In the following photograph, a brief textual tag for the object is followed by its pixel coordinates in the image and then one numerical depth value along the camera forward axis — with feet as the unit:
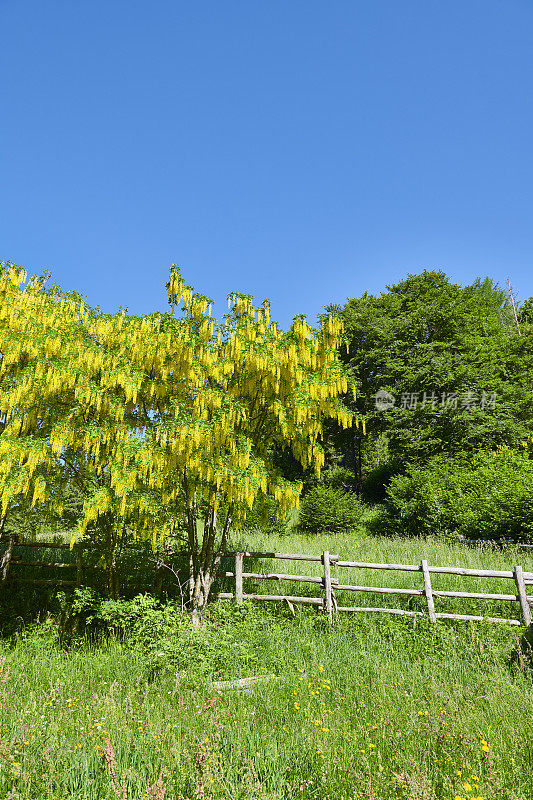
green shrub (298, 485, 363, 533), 63.57
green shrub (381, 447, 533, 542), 45.60
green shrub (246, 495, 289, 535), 29.01
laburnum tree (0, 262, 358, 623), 23.61
